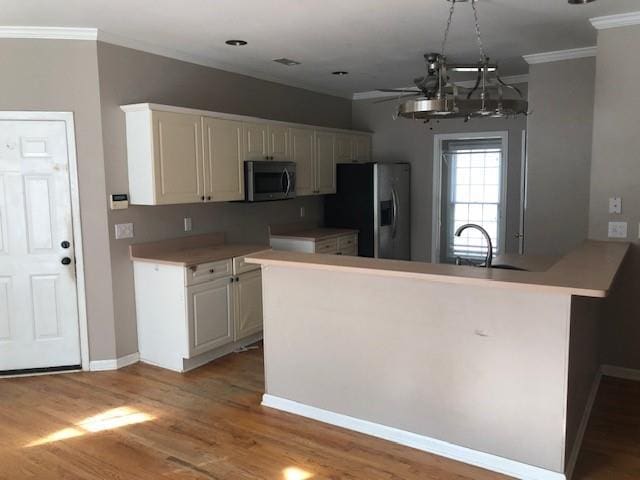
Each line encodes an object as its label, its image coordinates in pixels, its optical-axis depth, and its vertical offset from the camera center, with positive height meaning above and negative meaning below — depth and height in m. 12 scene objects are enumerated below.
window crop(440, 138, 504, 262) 6.13 -0.10
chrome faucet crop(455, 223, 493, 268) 3.15 -0.36
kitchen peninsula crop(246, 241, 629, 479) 2.51 -0.90
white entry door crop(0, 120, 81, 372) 3.95 -0.45
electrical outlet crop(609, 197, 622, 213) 3.76 -0.15
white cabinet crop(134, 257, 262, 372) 4.10 -0.99
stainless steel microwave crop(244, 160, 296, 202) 4.86 +0.08
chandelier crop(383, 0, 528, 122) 2.64 +0.42
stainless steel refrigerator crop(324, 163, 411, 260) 6.06 -0.22
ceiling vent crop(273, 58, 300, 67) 4.85 +1.20
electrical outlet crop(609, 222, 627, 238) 3.77 -0.33
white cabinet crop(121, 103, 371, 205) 4.06 +0.34
